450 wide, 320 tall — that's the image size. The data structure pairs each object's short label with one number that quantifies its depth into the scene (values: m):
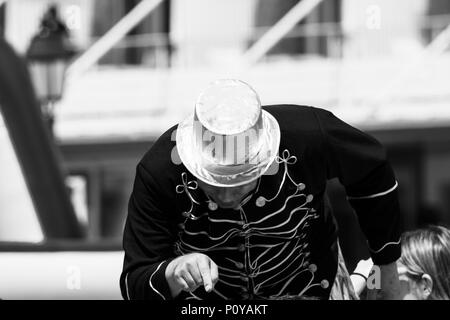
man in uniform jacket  4.40
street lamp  14.03
